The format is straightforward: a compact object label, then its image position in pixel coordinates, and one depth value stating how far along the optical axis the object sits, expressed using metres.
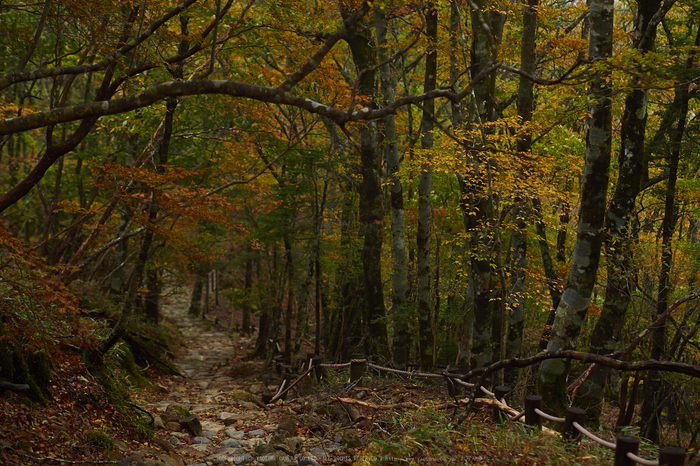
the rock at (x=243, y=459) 5.49
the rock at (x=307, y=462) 5.31
